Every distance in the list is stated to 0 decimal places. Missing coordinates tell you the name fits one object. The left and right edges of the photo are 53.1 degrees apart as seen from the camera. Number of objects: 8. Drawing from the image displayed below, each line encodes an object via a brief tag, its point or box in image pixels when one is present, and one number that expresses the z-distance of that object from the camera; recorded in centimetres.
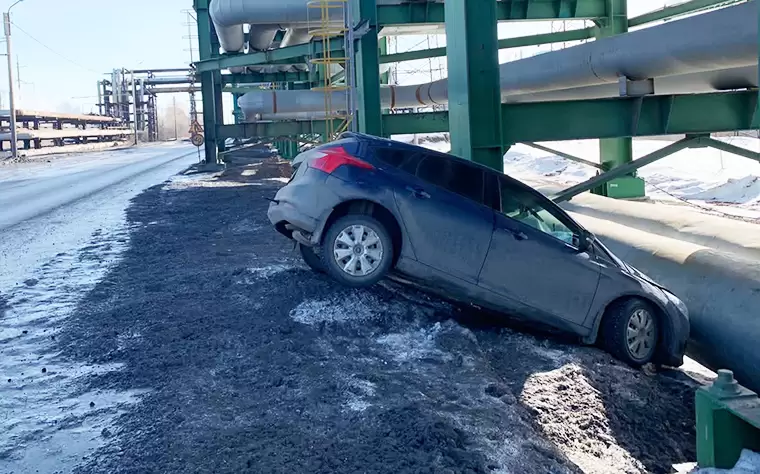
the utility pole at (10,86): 4407
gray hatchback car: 699
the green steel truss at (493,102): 930
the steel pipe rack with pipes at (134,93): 8756
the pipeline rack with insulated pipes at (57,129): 5509
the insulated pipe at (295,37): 2127
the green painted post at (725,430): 430
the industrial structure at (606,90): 779
